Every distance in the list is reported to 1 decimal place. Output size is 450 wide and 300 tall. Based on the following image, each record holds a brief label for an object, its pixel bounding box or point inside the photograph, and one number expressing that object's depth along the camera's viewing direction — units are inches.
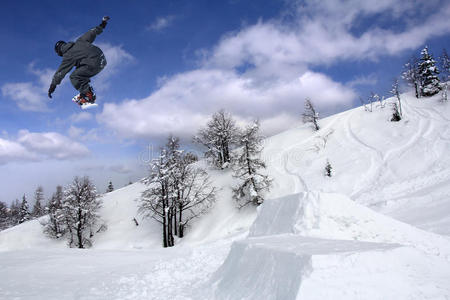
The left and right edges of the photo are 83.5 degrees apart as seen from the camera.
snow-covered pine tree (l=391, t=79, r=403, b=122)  1407.0
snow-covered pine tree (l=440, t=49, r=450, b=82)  1926.7
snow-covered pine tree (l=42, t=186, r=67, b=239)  1192.2
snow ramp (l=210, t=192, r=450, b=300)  133.9
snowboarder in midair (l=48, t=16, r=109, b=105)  191.0
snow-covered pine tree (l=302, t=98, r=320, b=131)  1718.6
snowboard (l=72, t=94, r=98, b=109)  240.1
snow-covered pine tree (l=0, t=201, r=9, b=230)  2460.5
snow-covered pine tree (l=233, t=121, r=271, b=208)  1057.5
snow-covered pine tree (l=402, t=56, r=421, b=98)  1774.1
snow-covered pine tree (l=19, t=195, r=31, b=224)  2114.9
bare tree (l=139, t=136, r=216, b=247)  1018.1
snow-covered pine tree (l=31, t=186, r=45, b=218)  2393.0
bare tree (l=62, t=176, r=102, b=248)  1180.5
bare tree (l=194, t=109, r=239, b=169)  1368.1
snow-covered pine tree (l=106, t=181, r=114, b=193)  2753.4
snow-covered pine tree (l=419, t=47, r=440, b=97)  1655.0
